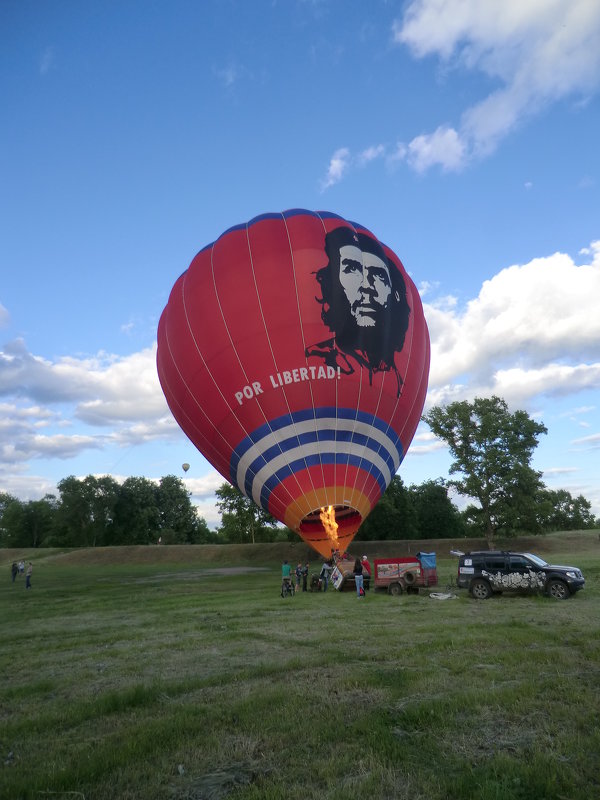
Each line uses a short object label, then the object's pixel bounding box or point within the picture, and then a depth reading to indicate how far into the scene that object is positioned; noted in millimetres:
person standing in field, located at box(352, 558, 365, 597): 17227
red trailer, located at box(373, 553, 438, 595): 17762
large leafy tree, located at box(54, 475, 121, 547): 83875
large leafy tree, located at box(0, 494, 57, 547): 101312
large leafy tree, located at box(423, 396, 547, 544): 43906
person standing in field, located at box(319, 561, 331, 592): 20525
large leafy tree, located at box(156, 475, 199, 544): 97312
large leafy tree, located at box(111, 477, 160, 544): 86188
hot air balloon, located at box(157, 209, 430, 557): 17797
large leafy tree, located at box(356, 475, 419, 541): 54562
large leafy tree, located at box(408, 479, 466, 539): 67125
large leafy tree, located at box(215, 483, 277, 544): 55750
